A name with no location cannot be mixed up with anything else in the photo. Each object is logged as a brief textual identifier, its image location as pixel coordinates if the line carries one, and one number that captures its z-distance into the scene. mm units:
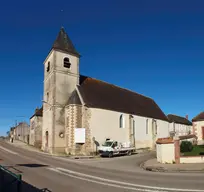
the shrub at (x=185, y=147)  17005
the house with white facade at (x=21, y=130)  53083
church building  22275
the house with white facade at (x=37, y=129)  31967
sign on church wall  21845
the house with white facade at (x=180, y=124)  41541
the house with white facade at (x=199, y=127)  25095
